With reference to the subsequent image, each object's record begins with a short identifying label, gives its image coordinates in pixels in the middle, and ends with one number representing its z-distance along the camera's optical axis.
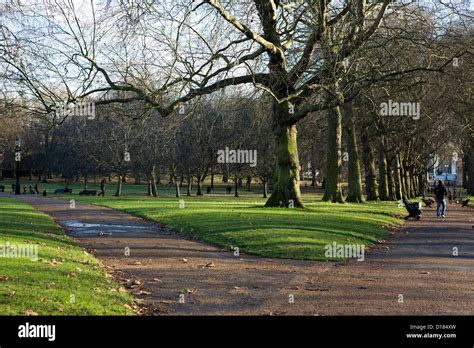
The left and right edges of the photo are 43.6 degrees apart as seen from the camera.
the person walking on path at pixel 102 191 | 61.05
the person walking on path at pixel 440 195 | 32.12
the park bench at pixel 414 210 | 31.56
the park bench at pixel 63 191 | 63.74
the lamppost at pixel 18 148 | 48.68
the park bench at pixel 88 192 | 59.75
